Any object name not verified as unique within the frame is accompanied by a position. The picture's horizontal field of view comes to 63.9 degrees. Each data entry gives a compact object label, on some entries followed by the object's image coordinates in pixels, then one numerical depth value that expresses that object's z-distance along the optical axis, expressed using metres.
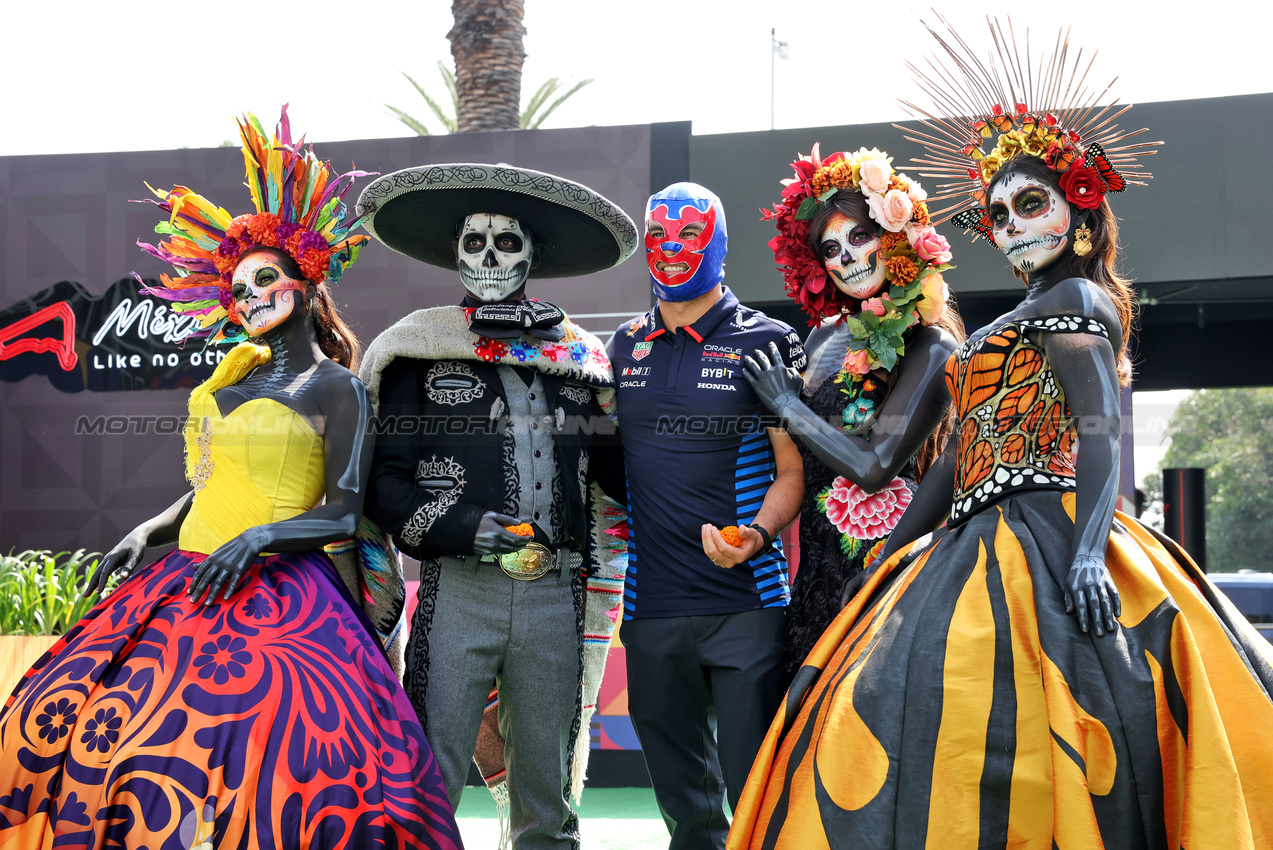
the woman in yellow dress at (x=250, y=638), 2.50
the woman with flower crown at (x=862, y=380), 3.08
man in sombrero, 3.07
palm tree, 10.42
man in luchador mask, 3.11
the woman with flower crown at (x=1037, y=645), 2.21
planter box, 5.53
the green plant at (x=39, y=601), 6.00
